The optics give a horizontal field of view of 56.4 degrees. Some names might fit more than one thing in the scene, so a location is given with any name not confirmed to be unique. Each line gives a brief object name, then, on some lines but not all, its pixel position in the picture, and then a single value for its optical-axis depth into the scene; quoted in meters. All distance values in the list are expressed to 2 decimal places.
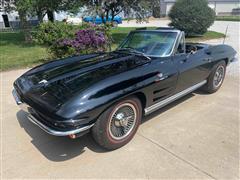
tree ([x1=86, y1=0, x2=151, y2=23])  11.91
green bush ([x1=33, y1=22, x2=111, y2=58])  6.94
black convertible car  2.54
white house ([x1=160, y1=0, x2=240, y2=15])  55.78
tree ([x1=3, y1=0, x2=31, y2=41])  10.32
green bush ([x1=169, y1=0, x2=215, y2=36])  13.82
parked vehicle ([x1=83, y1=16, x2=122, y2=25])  31.71
